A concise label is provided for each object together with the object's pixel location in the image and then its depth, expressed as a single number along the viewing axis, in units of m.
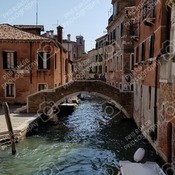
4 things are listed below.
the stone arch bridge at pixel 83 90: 18.70
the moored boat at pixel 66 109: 22.57
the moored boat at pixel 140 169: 6.88
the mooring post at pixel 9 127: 11.55
